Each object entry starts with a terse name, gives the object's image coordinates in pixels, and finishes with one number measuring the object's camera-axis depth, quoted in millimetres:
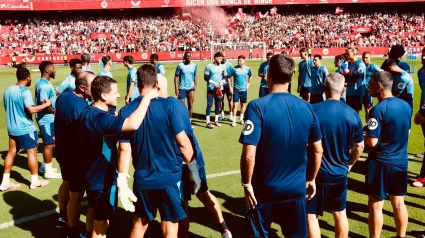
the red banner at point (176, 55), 41656
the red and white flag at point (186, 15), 56000
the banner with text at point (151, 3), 53844
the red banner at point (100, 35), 50362
